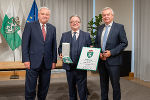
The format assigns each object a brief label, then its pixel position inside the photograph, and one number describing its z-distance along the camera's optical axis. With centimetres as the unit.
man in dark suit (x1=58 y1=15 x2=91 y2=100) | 207
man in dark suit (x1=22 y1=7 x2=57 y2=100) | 202
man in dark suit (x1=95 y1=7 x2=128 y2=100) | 208
